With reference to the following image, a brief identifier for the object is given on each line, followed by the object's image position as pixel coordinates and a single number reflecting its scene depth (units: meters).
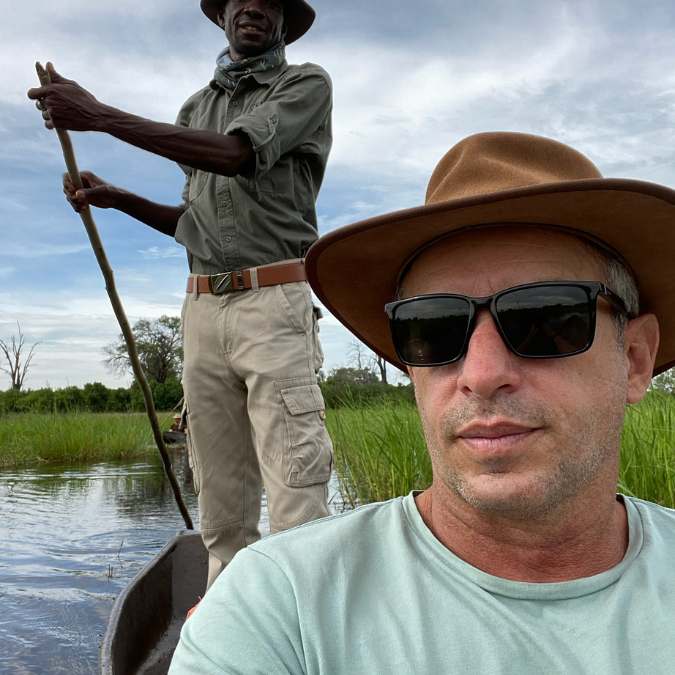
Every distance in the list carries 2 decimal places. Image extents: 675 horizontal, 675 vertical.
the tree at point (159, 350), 52.12
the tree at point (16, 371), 33.97
